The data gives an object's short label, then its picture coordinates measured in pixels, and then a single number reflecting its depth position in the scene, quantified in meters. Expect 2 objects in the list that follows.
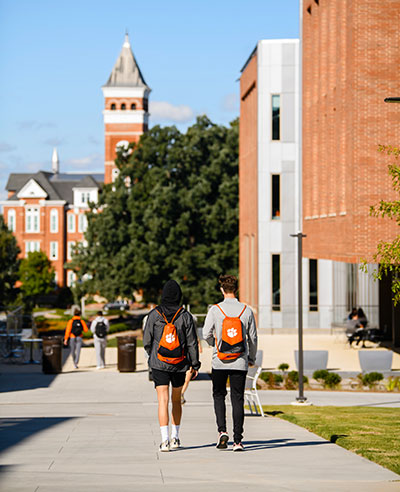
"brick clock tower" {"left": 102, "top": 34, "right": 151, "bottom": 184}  109.50
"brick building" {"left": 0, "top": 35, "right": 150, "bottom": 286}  115.44
